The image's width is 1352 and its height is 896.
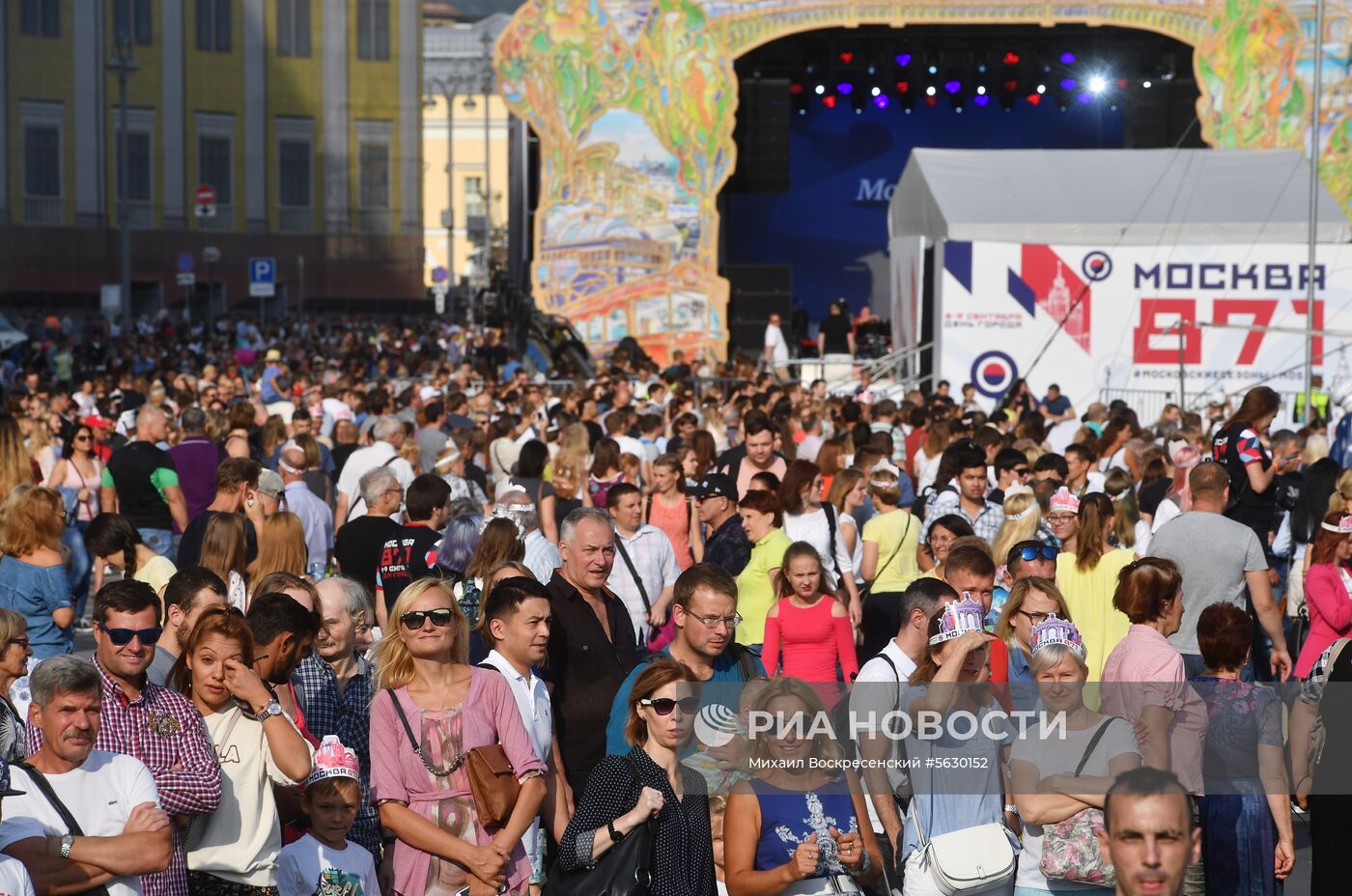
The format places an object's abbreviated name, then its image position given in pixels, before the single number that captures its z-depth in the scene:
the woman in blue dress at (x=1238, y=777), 6.14
